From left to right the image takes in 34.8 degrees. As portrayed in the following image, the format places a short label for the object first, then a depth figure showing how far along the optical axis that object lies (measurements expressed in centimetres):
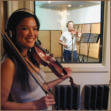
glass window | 173
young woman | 140
